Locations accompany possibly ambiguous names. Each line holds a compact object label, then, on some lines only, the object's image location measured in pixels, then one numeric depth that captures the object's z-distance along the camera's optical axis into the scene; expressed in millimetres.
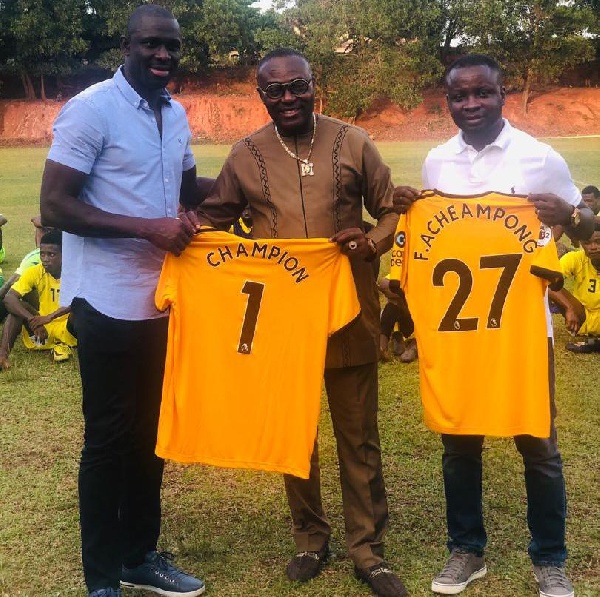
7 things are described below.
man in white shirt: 3566
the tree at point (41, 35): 52562
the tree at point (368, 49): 56531
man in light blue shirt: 3434
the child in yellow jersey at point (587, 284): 7577
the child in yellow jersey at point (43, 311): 7562
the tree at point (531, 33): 55062
